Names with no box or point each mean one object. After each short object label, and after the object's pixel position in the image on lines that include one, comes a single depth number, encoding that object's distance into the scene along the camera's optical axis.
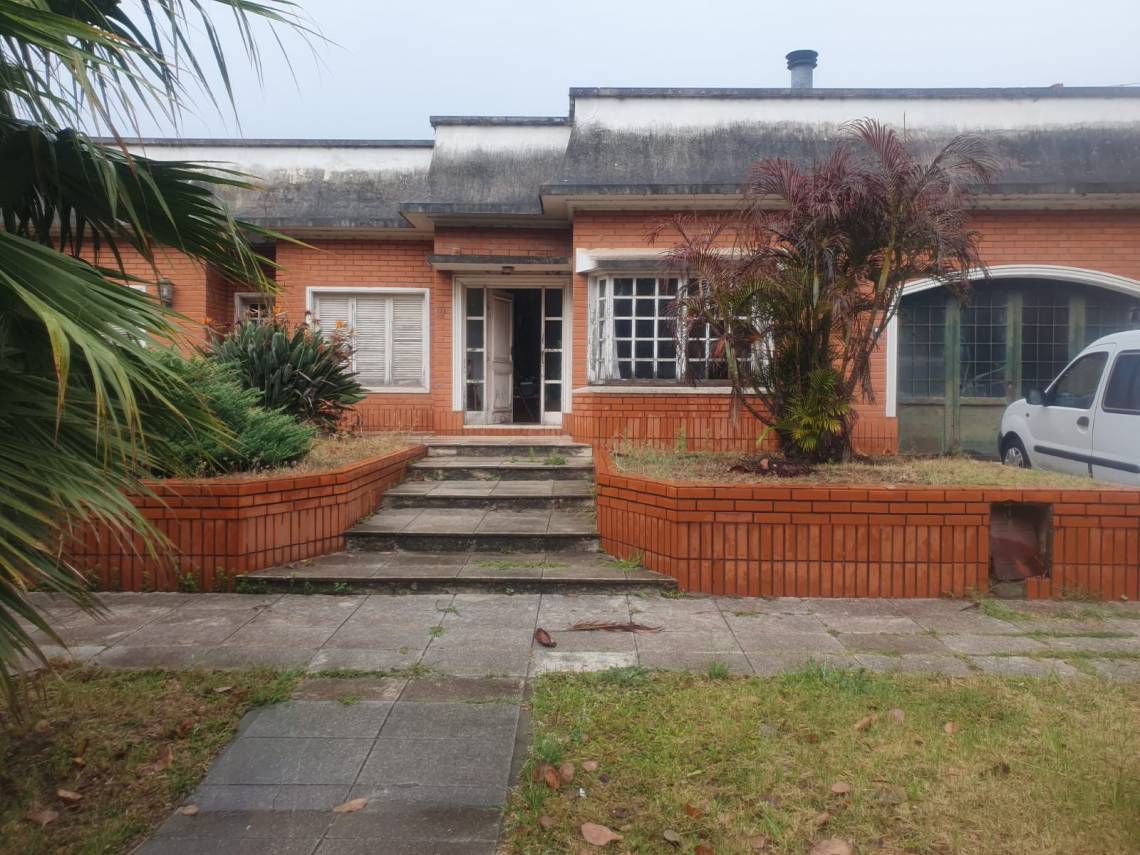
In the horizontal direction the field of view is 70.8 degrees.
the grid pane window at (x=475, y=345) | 11.91
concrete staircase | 5.86
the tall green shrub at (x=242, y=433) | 6.25
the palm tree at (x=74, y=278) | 2.38
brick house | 10.04
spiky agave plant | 8.34
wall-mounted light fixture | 11.92
